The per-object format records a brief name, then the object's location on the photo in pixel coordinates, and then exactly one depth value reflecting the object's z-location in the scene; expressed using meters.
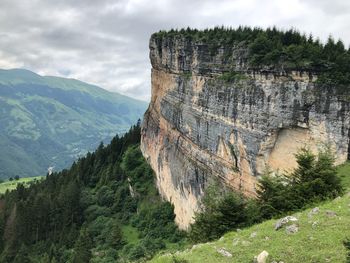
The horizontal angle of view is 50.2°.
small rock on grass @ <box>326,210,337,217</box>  20.90
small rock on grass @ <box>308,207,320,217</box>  21.58
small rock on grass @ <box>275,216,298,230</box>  20.97
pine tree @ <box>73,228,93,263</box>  60.12
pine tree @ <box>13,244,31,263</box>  68.69
